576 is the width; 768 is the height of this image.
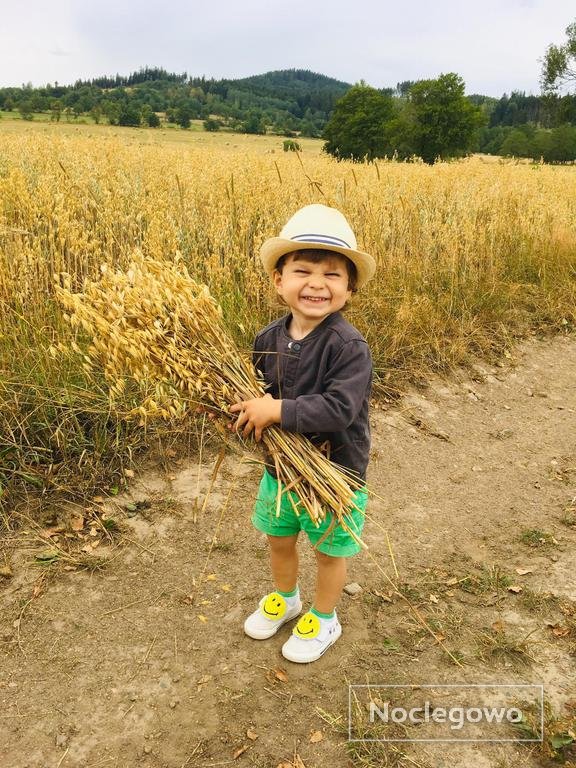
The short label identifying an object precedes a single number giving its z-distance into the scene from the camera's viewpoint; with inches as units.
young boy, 71.6
